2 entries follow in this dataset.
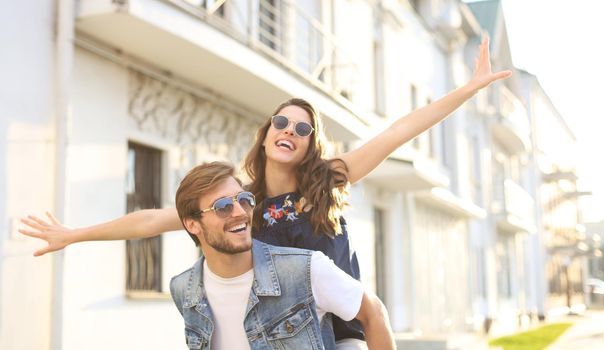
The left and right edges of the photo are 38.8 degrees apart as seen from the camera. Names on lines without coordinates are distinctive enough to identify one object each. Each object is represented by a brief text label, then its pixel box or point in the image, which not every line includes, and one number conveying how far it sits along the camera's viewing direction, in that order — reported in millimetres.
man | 2957
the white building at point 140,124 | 7723
